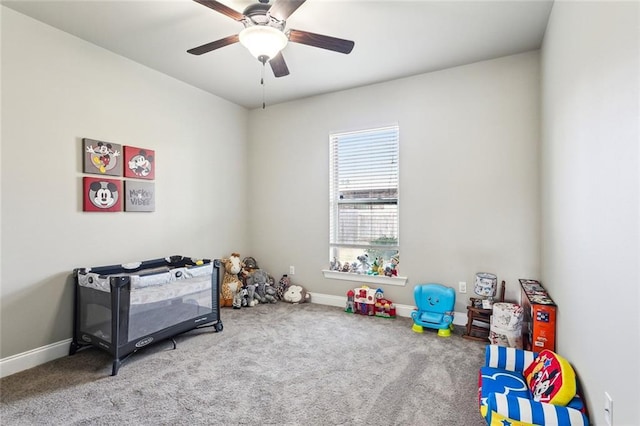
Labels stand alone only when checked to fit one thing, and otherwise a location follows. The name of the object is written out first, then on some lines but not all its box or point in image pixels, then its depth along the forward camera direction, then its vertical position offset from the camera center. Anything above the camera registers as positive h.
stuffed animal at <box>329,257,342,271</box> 3.99 -0.66
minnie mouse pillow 1.53 -0.86
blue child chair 3.00 -0.94
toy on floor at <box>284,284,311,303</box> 4.04 -1.06
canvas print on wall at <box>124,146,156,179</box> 3.04 +0.48
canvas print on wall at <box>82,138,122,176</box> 2.73 +0.48
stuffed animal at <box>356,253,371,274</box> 3.83 -0.61
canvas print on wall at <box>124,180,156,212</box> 3.05 +0.15
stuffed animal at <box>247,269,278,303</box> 4.05 -0.99
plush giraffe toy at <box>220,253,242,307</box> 3.90 -0.87
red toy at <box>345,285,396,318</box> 3.50 -1.02
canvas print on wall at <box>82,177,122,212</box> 2.73 +0.14
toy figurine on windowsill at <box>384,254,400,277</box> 3.59 -0.62
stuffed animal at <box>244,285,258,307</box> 3.91 -1.06
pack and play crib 2.34 -0.78
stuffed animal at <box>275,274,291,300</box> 4.14 -0.98
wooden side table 2.86 -1.00
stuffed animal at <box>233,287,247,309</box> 3.82 -1.07
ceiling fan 1.86 +1.17
